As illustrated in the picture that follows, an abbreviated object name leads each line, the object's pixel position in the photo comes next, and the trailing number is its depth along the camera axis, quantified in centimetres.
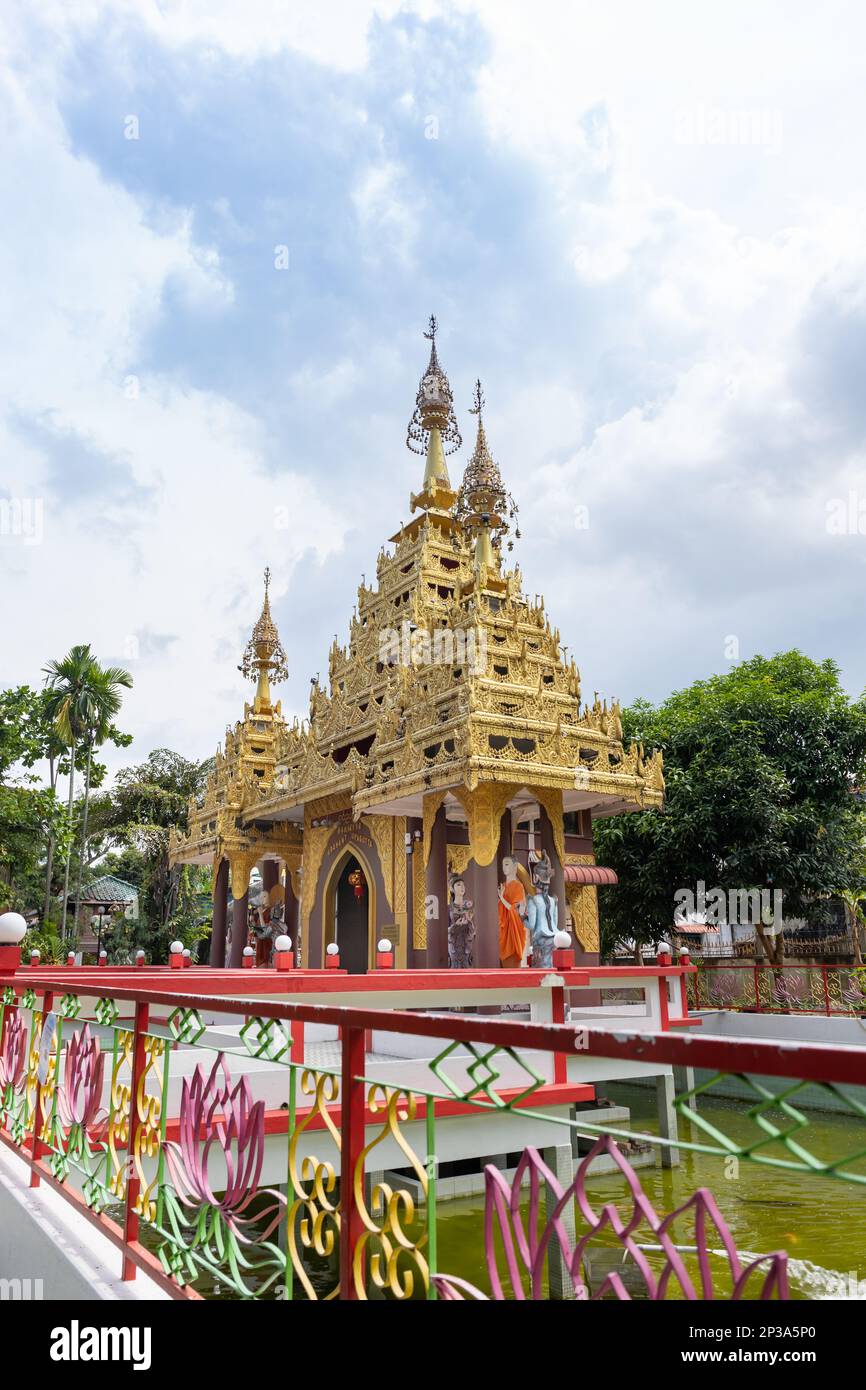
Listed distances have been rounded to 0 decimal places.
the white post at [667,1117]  1281
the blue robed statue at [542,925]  1371
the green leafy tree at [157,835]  3234
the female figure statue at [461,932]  1480
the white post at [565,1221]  812
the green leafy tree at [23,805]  2666
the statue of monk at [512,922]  1404
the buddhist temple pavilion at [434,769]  1422
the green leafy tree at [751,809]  2009
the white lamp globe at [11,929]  702
